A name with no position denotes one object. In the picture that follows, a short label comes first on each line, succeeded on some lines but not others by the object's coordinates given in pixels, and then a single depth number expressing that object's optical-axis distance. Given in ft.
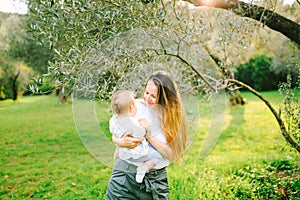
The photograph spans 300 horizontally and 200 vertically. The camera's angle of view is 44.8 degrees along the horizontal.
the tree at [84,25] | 11.42
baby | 9.17
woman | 9.82
